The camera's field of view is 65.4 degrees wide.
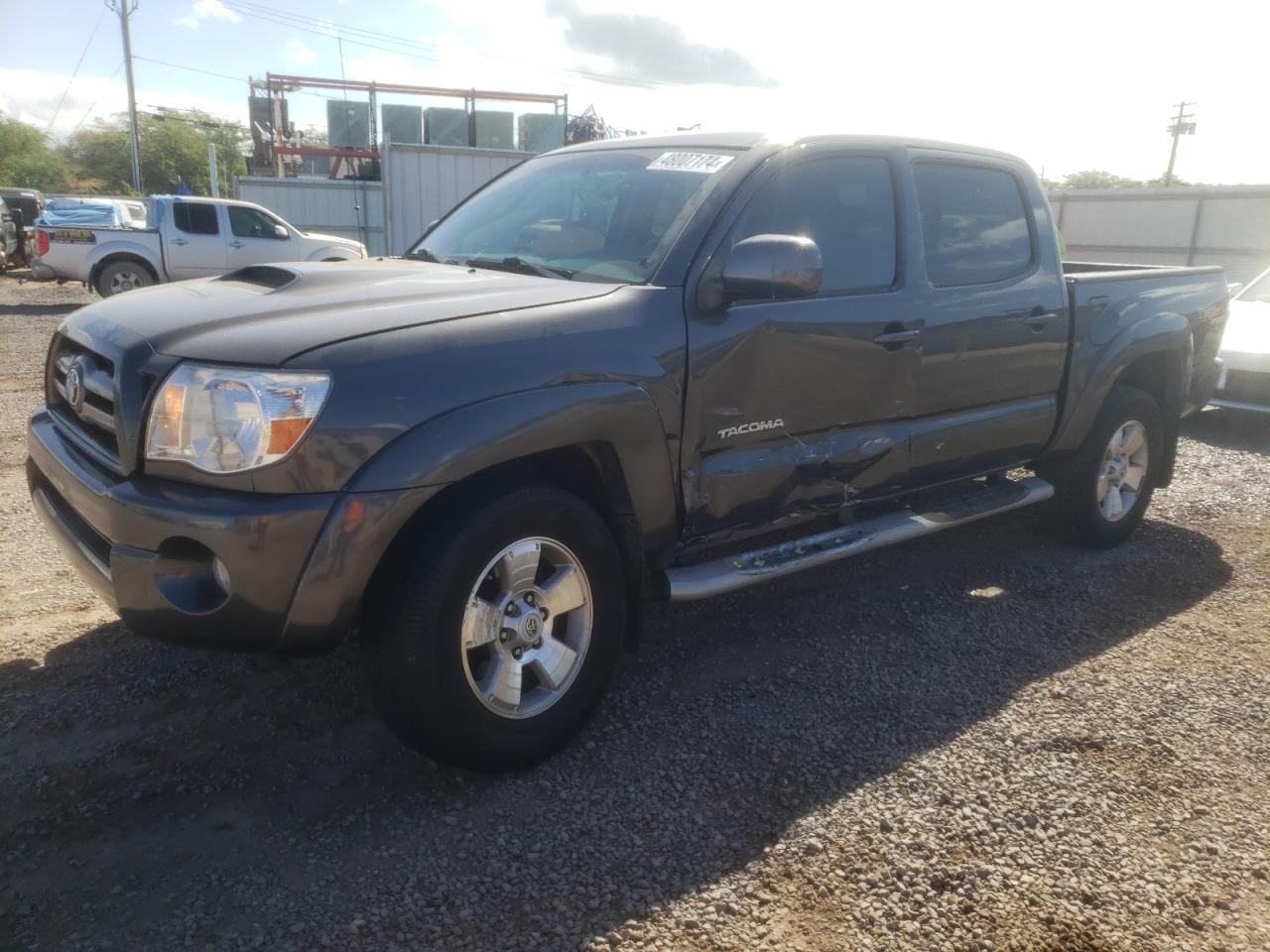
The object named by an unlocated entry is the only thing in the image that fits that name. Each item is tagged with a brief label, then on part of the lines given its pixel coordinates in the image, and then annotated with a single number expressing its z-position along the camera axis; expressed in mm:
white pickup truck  15227
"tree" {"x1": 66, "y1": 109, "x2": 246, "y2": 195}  61781
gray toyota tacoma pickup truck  2434
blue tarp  18125
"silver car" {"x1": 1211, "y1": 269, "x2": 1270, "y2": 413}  8016
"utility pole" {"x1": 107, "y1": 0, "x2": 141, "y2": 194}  39688
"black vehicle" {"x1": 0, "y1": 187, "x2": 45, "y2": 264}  24850
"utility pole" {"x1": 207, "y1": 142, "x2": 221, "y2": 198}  24964
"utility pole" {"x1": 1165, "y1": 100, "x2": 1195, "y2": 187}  45125
